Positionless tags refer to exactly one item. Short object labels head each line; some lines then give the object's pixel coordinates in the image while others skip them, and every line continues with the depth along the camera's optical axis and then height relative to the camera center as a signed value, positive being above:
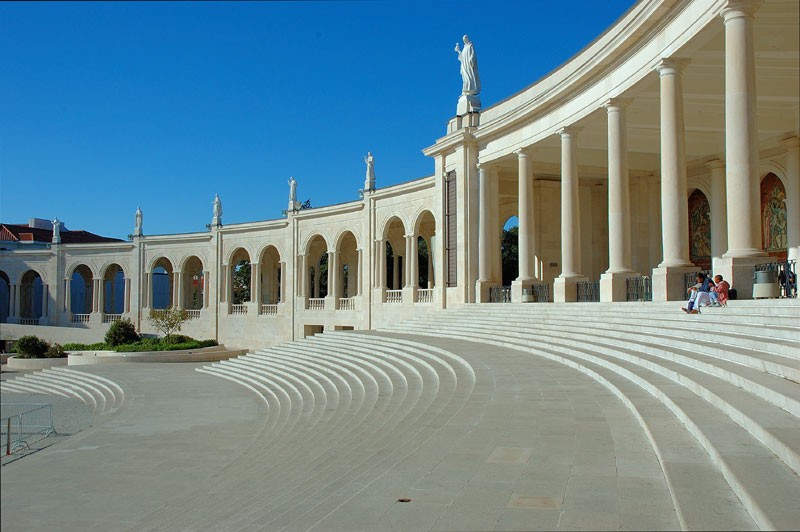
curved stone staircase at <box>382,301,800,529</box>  5.84 -1.54
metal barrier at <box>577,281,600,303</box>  27.92 -0.29
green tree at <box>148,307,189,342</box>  55.53 -2.61
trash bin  15.88 +0.12
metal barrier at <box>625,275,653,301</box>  24.05 -0.16
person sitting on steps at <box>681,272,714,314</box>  17.03 -0.30
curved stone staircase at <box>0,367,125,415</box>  29.82 -4.68
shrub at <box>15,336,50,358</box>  50.11 -4.26
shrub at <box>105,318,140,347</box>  54.09 -3.63
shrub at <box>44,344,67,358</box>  50.09 -4.63
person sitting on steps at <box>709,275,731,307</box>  16.36 -0.20
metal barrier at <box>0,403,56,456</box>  16.57 -3.55
